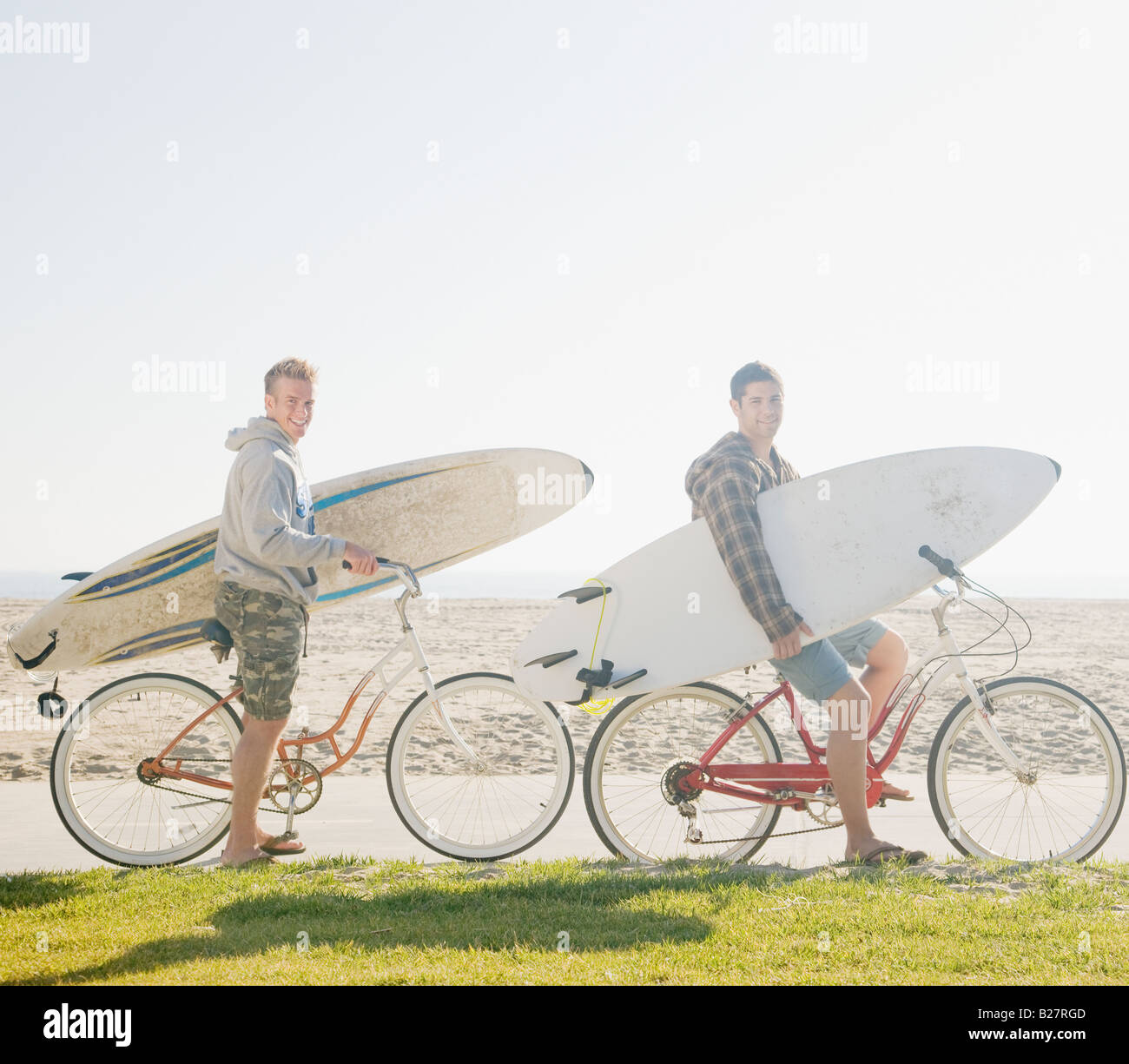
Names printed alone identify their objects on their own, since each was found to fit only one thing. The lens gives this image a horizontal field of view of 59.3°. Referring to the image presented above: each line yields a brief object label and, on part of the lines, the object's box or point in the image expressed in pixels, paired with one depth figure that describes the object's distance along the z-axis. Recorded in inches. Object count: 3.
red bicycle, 147.6
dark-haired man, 142.8
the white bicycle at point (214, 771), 154.3
